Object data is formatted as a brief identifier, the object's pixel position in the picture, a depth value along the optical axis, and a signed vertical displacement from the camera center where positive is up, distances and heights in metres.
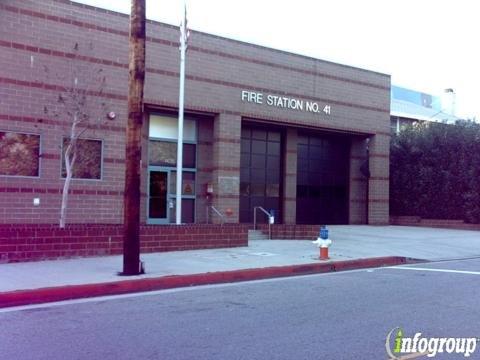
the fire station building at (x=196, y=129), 18.94 +2.89
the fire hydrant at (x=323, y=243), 14.35 -1.03
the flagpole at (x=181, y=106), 17.95 +2.91
